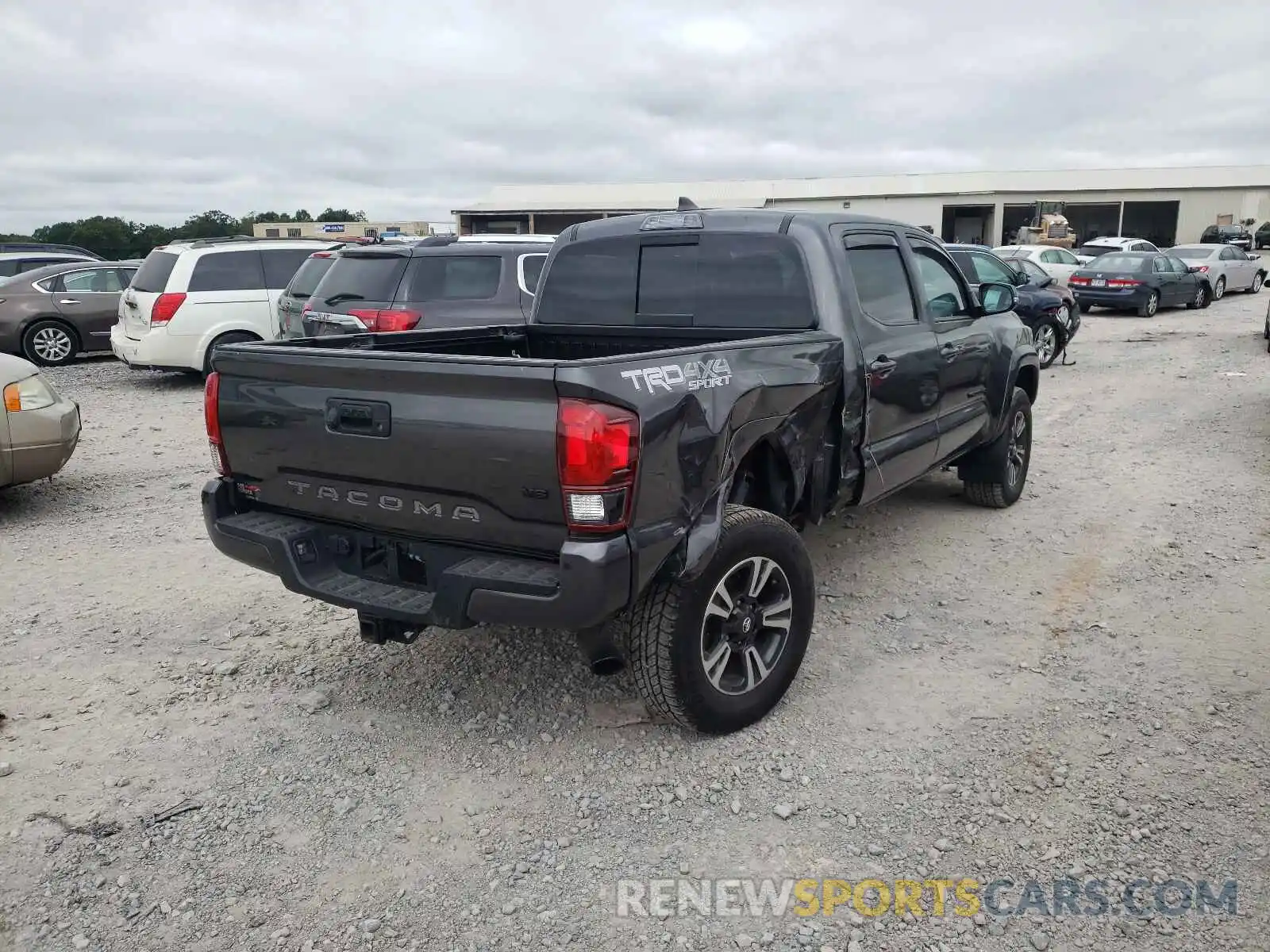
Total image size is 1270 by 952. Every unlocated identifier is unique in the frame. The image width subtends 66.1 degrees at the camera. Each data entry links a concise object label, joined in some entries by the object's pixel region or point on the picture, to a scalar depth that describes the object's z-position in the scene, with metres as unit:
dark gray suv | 9.08
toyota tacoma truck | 3.10
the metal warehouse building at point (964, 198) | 49.69
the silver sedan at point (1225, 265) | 24.57
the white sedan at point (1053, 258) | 22.65
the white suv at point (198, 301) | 11.63
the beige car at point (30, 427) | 6.50
